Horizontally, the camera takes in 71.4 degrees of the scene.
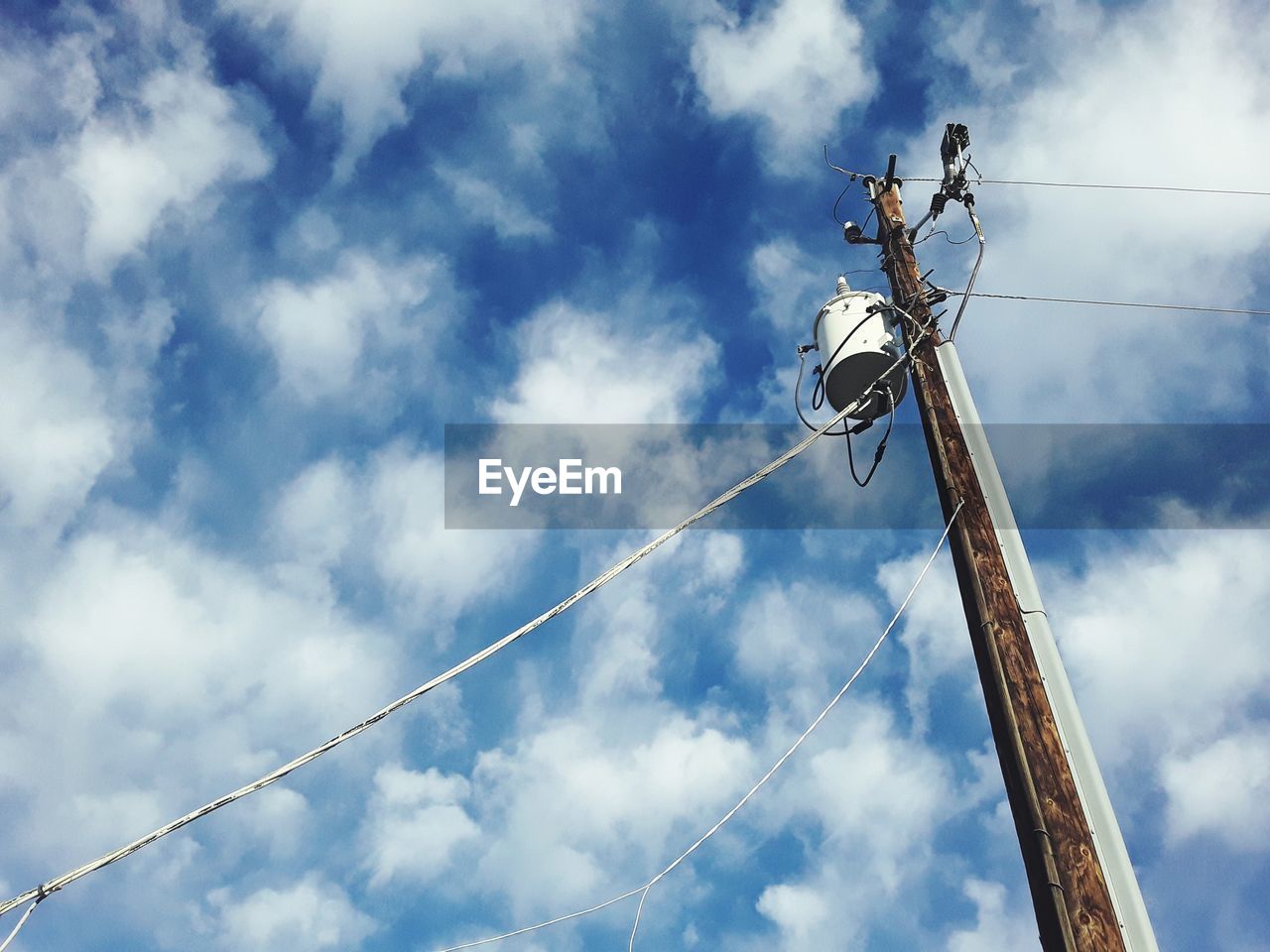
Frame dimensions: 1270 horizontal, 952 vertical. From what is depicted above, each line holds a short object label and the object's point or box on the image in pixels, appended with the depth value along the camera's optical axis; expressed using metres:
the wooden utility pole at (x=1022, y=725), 4.09
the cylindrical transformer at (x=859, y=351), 7.09
